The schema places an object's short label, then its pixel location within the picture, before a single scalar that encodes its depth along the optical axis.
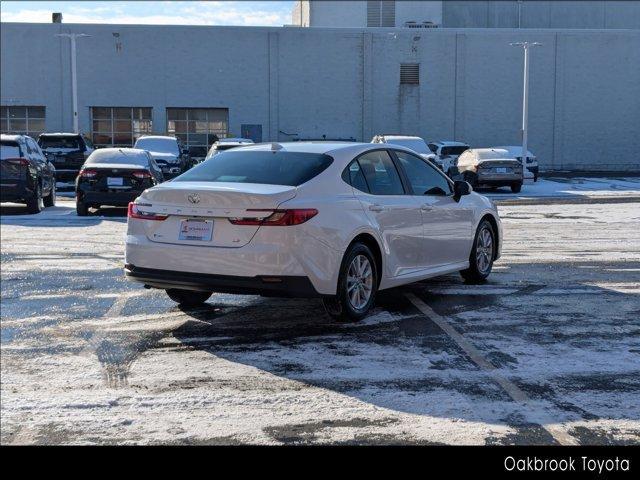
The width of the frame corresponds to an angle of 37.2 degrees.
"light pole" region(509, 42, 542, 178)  41.44
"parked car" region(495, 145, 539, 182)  37.47
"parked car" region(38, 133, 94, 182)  32.88
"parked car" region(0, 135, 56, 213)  19.72
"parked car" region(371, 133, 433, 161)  33.12
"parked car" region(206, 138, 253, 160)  28.09
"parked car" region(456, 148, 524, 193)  30.61
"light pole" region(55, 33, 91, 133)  43.66
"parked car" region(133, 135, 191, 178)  32.75
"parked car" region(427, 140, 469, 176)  38.33
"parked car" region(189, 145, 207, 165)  44.16
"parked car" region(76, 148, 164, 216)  19.59
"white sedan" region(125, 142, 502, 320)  7.50
